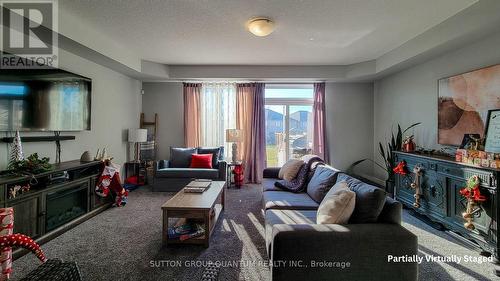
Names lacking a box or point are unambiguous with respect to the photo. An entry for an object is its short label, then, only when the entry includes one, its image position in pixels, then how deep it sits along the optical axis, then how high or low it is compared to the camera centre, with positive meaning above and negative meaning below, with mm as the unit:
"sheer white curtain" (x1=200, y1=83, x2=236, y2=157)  5543 +766
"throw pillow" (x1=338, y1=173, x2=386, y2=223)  1692 -476
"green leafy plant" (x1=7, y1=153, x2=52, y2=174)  2414 -279
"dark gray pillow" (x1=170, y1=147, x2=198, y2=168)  4934 -358
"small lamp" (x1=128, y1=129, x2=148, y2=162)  4898 +115
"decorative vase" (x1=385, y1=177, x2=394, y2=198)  4036 -812
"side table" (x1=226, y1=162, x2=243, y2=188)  4961 -722
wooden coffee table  2346 -731
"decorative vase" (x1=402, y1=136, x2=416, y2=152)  3721 -69
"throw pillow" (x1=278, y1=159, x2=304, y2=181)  3424 -435
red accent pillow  4770 -429
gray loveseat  4508 -693
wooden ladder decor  5535 +327
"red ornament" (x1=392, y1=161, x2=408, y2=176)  3551 -434
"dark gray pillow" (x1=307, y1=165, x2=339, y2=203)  2506 -475
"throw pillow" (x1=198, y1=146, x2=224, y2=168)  5011 -254
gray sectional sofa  1538 -758
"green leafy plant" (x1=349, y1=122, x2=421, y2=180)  3979 -145
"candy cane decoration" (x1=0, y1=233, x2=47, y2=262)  1109 -502
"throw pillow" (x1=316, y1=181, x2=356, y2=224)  1703 -509
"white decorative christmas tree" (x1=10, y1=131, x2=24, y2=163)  2514 -118
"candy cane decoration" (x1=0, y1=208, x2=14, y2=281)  1422 -653
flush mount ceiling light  2820 +1438
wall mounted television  2500 +504
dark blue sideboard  2213 -657
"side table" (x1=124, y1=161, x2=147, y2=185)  5057 -677
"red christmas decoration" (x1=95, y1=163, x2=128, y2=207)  3398 -687
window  5641 +485
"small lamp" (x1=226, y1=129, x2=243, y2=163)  5043 +122
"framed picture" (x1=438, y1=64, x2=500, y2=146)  2721 +511
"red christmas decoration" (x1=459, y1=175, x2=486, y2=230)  2293 -580
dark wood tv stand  2234 -691
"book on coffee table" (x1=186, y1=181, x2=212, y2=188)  3191 -616
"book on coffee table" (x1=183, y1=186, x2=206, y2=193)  2926 -631
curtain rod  5398 +1405
